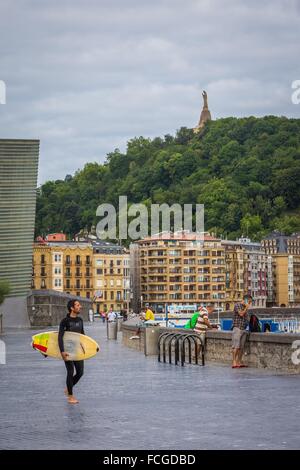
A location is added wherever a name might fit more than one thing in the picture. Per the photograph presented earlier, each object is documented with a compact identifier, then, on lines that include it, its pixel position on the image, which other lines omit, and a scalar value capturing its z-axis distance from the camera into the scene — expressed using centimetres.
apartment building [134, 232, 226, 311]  17762
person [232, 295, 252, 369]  2357
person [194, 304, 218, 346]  2720
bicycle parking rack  2647
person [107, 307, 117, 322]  6515
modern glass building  11050
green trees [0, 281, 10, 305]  8684
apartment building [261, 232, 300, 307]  19638
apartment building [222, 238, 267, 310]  18438
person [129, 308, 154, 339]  3780
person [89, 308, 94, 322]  12322
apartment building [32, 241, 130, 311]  16500
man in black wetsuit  1703
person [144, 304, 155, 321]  4446
